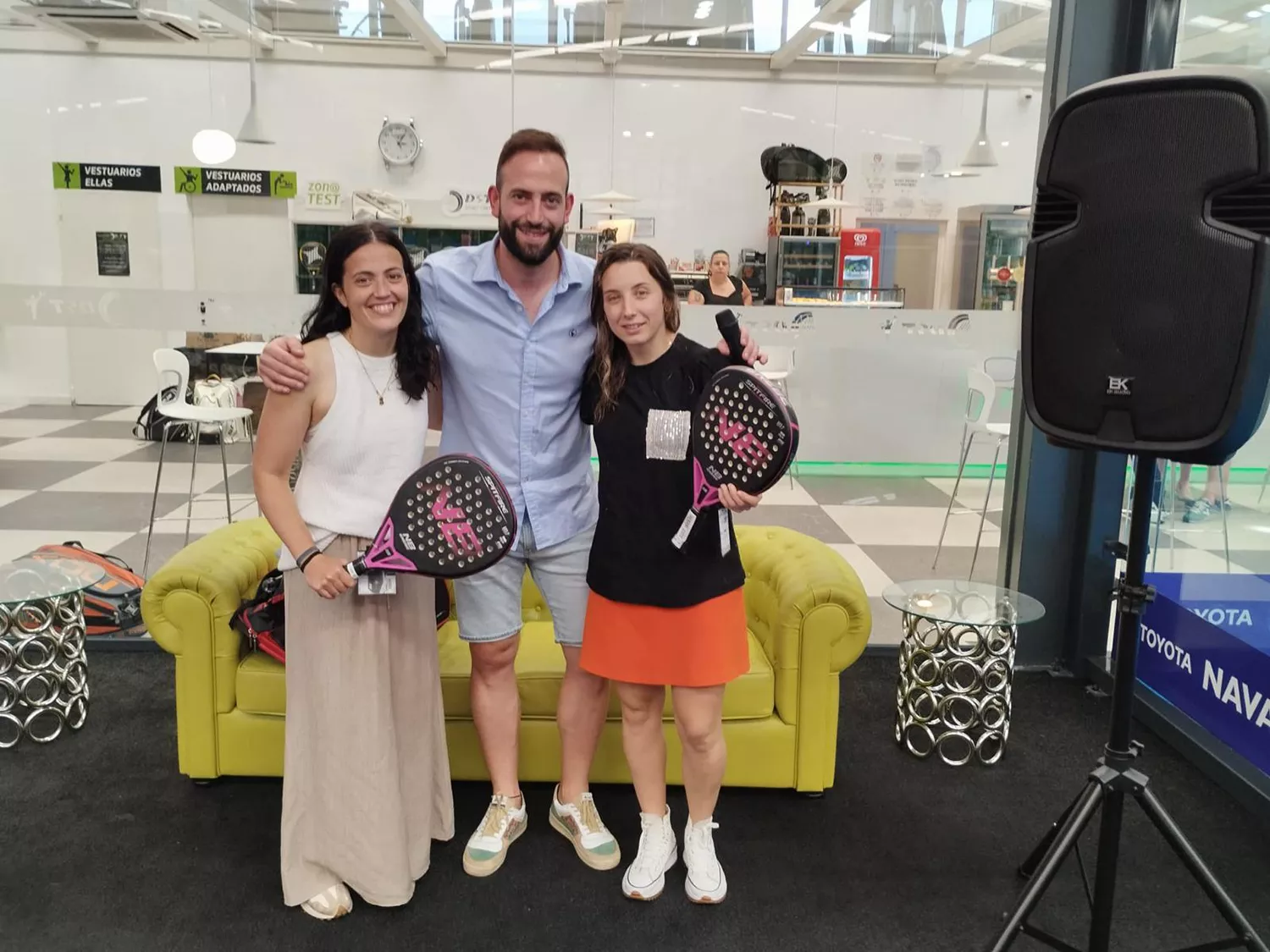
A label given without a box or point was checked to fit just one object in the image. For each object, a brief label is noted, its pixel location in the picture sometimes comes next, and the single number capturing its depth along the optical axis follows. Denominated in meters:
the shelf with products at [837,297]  3.81
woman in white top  1.80
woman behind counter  3.80
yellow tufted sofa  2.41
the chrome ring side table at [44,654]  2.77
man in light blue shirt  1.93
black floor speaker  1.32
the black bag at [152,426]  3.69
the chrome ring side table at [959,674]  2.74
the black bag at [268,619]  2.39
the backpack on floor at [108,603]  3.43
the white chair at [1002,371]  3.75
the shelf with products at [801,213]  4.17
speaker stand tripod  1.65
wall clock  3.89
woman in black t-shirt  1.84
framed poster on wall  3.42
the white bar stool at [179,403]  3.49
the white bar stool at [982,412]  3.81
